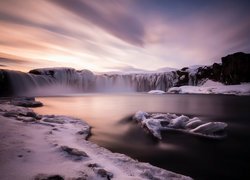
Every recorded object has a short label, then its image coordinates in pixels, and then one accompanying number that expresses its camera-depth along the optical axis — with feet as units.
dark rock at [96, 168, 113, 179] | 10.47
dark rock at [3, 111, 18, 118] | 23.58
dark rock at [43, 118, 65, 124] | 25.77
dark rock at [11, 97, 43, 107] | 49.27
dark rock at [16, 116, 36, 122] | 22.41
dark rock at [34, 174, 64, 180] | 8.94
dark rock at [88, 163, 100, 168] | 11.42
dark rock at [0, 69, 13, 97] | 99.86
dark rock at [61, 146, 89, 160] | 12.61
